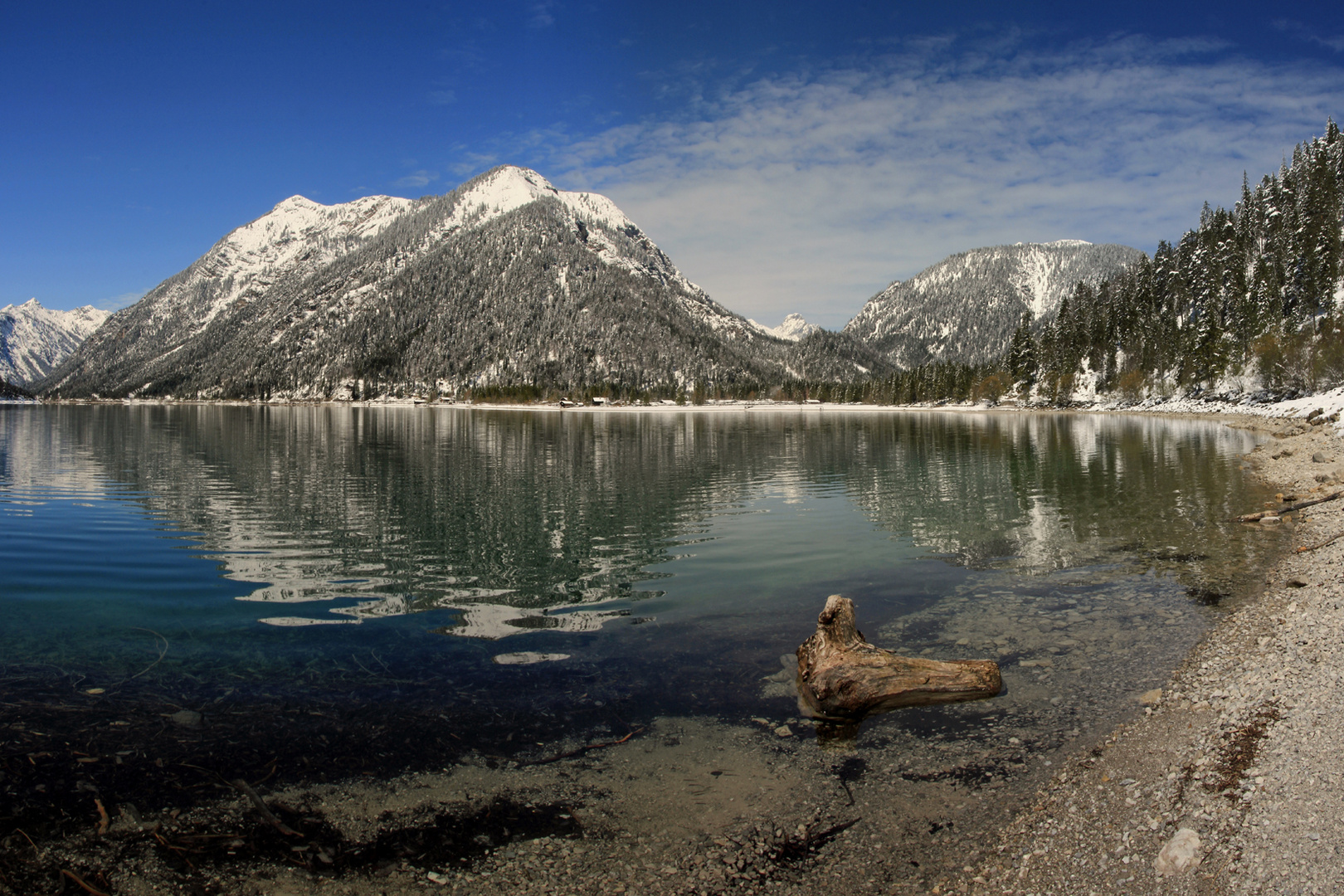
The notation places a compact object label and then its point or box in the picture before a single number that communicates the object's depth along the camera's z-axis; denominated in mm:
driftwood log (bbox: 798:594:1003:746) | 10672
